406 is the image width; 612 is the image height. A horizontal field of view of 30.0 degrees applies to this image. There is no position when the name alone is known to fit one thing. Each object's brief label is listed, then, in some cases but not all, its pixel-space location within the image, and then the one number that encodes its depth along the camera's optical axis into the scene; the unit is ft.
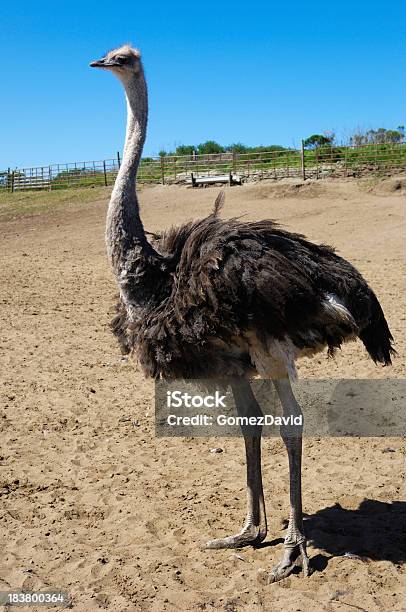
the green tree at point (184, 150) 133.52
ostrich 12.06
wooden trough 83.56
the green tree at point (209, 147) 139.44
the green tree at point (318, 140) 97.71
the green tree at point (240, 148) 114.11
